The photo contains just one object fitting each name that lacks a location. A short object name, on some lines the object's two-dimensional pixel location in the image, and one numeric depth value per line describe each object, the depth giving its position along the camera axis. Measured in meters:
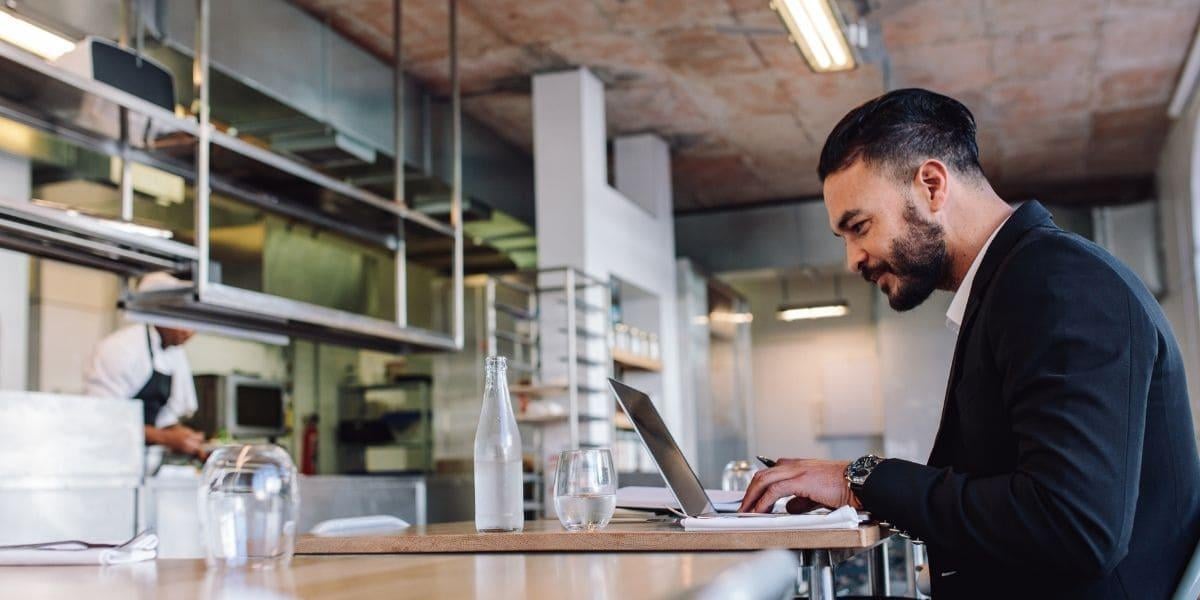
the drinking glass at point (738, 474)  2.83
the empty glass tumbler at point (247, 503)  1.23
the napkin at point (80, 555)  1.37
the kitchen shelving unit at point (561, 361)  6.35
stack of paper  2.06
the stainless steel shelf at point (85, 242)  3.57
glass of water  1.75
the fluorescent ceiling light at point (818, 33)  4.81
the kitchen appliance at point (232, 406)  7.26
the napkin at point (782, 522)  1.54
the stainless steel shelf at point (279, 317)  4.17
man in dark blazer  1.45
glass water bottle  1.81
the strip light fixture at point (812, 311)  11.59
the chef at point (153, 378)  5.09
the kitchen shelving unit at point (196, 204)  3.72
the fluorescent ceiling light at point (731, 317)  9.42
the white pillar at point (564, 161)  6.81
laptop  1.92
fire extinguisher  7.99
